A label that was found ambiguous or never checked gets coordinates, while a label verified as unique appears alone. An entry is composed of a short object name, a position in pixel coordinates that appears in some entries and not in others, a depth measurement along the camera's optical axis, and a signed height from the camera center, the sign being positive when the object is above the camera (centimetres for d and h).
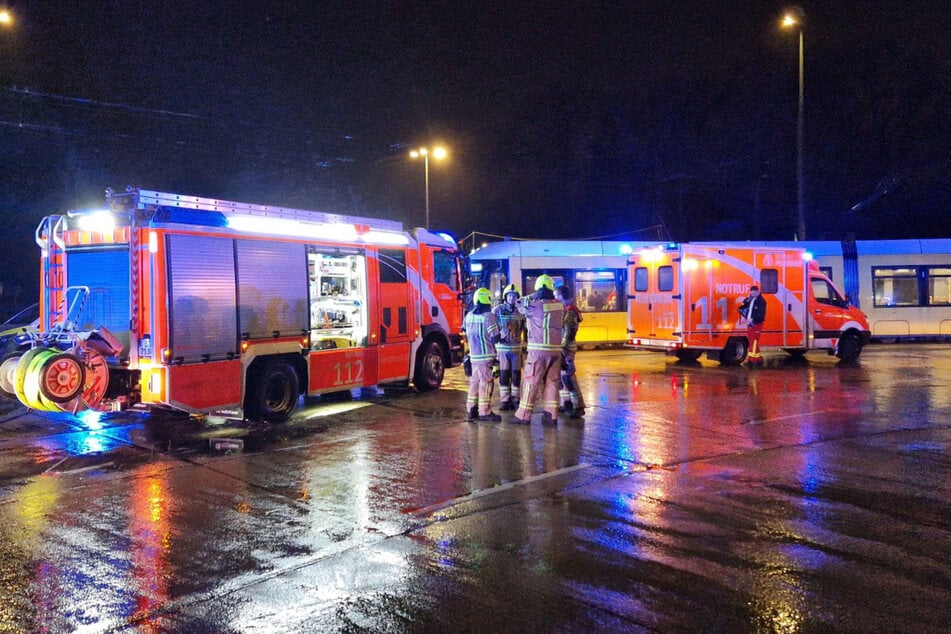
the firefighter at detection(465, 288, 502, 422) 1012 -41
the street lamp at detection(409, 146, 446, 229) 2648 +561
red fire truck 886 +21
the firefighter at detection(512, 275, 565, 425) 987 -38
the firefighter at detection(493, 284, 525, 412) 1038 -36
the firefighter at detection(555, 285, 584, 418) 1007 -57
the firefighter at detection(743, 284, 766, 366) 1720 -2
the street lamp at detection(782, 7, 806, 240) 2416 +558
